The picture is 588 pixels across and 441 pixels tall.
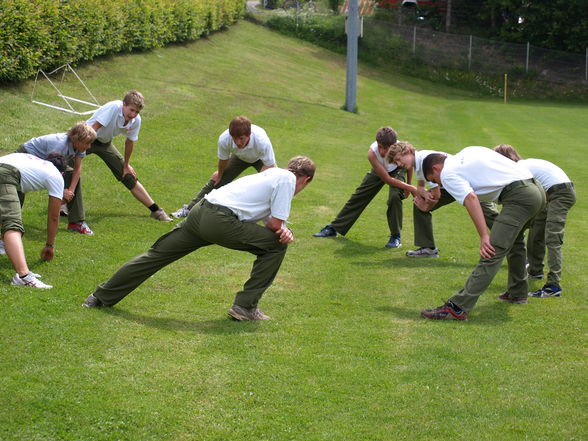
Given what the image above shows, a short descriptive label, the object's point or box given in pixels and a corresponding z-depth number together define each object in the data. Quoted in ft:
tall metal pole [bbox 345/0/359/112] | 94.84
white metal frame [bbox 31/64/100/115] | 61.91
